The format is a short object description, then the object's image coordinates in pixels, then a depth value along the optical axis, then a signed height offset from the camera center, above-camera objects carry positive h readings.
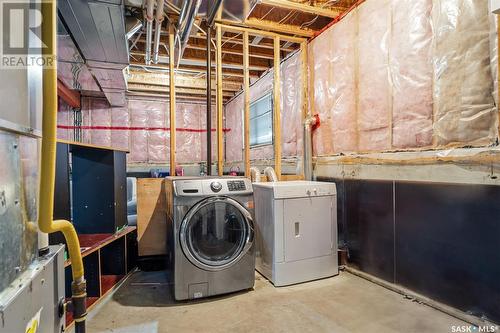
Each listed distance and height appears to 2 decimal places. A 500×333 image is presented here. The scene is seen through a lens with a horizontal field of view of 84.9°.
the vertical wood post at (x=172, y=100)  2.92 +0.75
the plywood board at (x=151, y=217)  2.81 -0.49
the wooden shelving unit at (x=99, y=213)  2.14 -0.37
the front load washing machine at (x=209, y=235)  2.10 -0.54
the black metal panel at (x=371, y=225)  2.39 -0.55
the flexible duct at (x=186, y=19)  2.36 +1.43
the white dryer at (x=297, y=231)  2.46 -0.59
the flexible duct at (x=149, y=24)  2.34 +1.45
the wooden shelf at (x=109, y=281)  2.31 -1.00
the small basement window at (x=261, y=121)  4.38 +0.83
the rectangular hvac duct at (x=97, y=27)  2.18 +1.30
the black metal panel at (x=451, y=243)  1.71 -0.54
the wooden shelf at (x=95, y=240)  1.94 -0.55
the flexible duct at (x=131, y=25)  2.74 +1.48
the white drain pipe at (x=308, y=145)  3.34 +0.29
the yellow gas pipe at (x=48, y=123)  0.85 +0.15
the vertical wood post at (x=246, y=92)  3.25 +0.92
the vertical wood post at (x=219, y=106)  3.09 +0.73
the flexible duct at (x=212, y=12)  2.46 +1.53
